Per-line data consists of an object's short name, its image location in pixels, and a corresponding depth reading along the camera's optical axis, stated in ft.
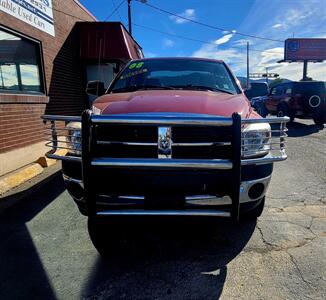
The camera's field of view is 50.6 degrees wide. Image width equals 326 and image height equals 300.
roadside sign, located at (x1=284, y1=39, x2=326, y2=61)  143.52
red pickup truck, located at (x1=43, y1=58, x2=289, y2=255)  8.71
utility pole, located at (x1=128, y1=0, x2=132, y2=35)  79.41
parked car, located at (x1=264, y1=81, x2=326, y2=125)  44.04
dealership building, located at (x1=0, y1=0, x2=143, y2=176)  22.00
